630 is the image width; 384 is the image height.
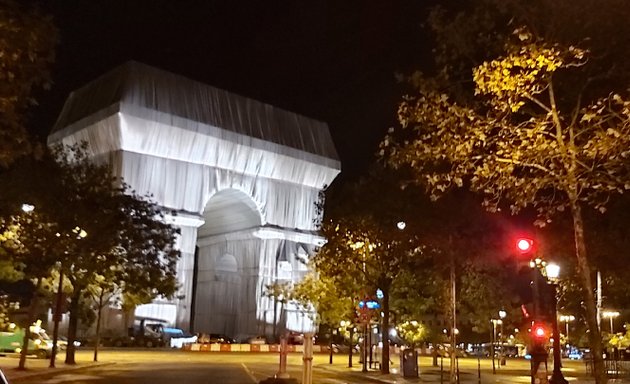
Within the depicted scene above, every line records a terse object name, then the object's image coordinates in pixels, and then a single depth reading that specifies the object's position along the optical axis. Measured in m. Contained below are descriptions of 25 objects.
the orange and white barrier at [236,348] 68.12
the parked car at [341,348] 76.68
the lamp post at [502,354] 52.71
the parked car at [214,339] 73.78
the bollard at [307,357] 15.15
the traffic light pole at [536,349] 15.84
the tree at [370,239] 34.16
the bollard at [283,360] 19.50
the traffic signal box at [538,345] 16.14
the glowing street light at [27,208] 30.08
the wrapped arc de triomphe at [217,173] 73.94
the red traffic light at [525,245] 16.92
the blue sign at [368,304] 37.25
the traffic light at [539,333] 16.42
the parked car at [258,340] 75.50
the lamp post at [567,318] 55.71
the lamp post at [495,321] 58.42
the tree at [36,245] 32.06
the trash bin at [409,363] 32.03
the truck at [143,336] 66.44
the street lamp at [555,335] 21.22
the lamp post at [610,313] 46.06
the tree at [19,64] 13.42
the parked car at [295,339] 72.44
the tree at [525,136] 14.02
